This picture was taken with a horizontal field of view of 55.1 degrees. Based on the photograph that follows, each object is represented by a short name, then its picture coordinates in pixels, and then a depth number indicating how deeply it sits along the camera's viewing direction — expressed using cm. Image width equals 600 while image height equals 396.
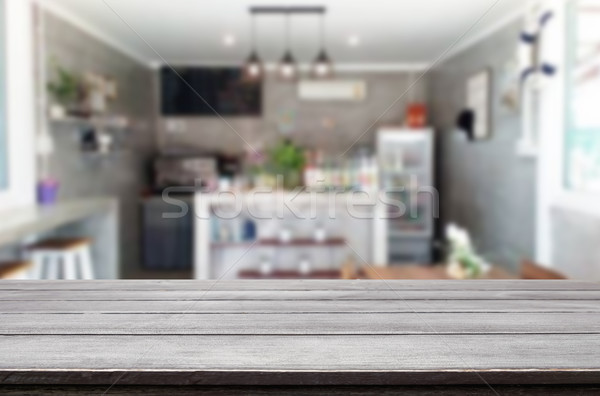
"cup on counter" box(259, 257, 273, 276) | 371
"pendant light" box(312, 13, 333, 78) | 385
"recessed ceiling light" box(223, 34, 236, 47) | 432
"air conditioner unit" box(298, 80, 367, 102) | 563
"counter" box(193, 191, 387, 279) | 364
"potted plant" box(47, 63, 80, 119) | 323
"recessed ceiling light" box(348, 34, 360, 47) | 435
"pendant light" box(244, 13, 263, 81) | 388
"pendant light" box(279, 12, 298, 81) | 387
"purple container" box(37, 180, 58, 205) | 316
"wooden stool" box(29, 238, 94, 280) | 283
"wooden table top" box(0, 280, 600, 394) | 60
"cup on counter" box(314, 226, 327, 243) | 370
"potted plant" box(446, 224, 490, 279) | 246
